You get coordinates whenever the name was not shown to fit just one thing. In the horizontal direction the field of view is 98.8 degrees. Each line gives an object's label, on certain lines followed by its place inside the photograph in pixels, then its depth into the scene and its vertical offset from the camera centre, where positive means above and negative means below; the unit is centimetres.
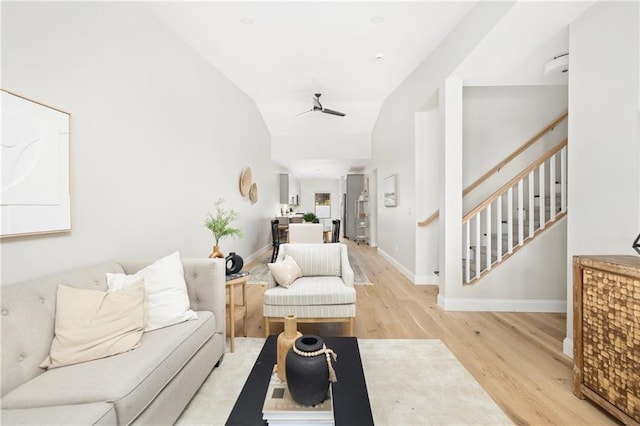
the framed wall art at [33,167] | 141 +24
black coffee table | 99 -76
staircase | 301 -5
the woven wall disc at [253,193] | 560 +35
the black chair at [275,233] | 583 -50
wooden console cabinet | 137 -68
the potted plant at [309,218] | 653 -19
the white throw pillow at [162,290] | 164 -51
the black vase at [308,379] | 101 -62
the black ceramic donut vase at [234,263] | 251 -49
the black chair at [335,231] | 592 -46
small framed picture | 515 +38
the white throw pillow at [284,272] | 241 -56
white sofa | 104 -71
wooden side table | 220 -86
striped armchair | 229 -78
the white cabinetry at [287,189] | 900 +72
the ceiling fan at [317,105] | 497 +195
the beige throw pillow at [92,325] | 127 -57
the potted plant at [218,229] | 248 -17
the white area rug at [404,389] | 149 -113
